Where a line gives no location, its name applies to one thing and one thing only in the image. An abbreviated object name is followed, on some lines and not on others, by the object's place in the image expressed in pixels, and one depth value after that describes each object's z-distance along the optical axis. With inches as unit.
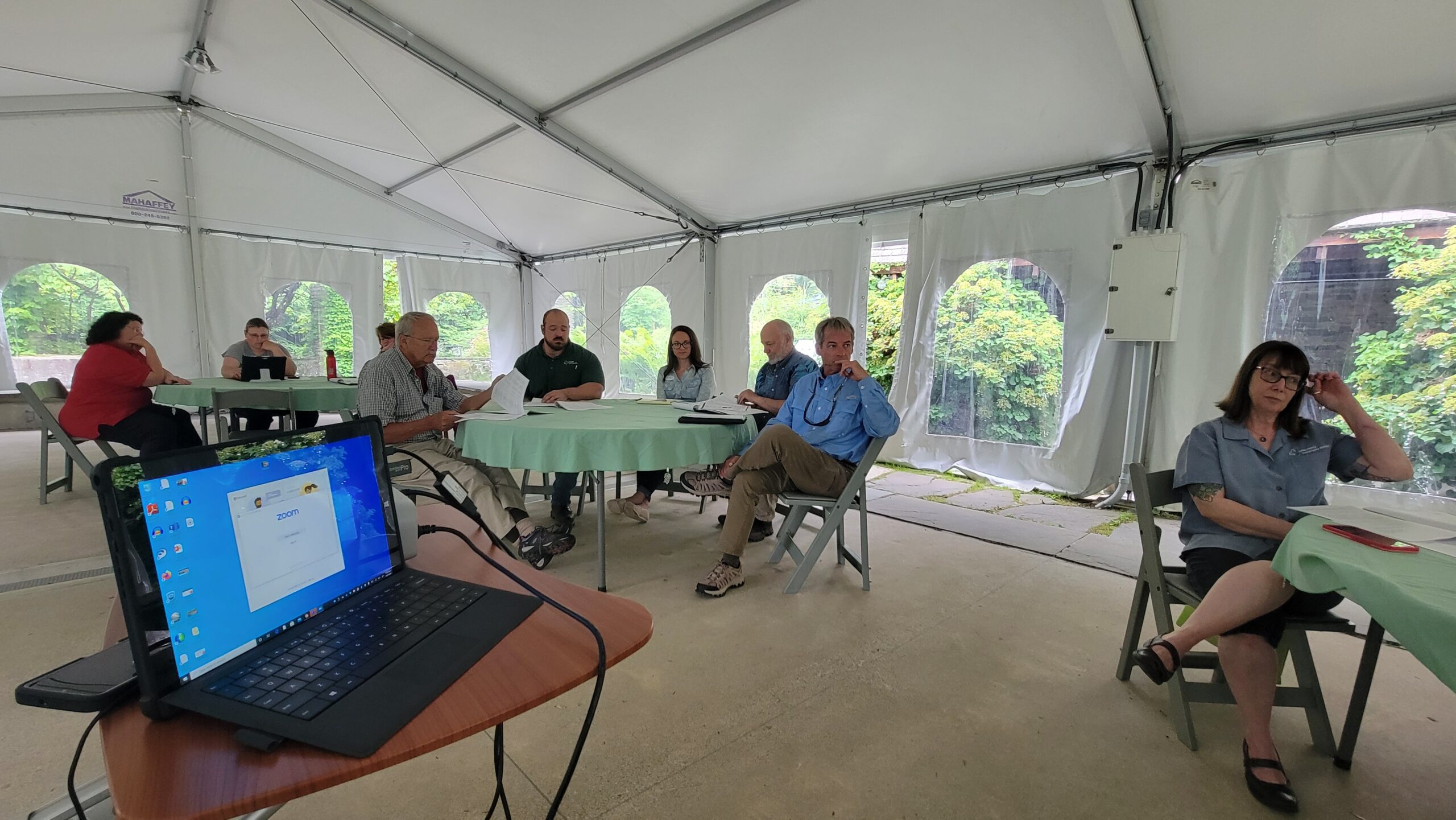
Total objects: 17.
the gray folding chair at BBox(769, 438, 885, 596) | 97.8
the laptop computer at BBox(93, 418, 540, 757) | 21.5
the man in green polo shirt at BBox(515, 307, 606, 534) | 140.9
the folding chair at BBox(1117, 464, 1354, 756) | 63.9
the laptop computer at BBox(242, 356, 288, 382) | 169.2
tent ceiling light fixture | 189.2
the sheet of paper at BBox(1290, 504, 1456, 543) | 47.7
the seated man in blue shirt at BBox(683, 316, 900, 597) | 100.6
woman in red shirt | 124.2
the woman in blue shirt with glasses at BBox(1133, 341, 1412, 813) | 60.1
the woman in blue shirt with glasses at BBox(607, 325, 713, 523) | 146.9
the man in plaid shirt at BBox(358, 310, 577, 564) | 98.9
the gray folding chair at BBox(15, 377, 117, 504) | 125.7
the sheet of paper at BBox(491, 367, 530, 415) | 104.5
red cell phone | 45.5
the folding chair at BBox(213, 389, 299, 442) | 139.9
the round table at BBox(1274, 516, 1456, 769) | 35.9
